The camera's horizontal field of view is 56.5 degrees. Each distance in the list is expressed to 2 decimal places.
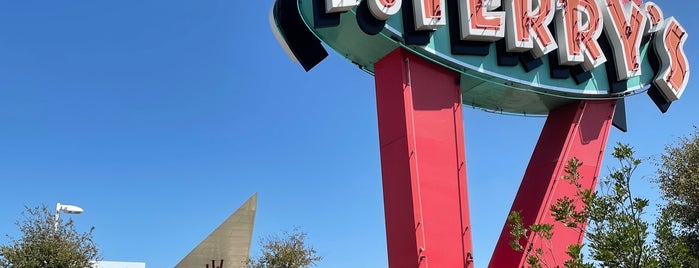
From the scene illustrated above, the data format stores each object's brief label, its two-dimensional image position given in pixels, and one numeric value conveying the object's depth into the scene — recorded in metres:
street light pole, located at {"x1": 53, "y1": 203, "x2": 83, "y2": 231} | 16.70
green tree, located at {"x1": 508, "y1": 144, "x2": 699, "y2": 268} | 6.78
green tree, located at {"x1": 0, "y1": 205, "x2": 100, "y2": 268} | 16.44
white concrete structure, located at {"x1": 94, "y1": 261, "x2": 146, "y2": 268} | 31.81
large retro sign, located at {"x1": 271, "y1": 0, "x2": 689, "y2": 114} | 13.81
